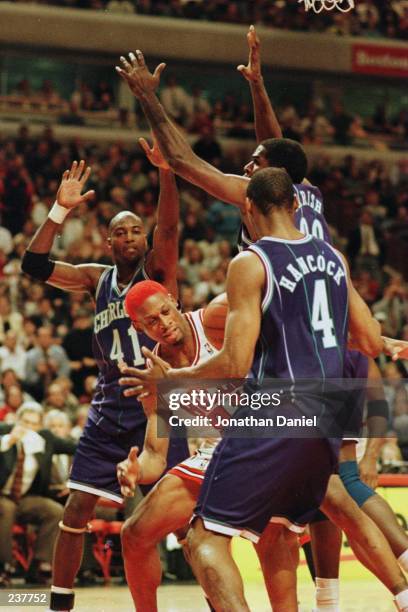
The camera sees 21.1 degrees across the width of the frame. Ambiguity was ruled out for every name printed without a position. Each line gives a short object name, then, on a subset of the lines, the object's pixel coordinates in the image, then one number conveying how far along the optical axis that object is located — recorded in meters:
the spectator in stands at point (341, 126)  21.22
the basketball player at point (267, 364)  4.39
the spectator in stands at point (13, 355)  12.47
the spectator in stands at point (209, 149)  18.88
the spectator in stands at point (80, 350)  12.82
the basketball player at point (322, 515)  5.88
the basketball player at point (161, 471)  5.24
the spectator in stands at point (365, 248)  17.72
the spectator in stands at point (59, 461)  9.56
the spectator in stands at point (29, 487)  9.06
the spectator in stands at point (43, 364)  12.46
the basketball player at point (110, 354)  6.28
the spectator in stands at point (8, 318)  13.09
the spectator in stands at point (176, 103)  20.11
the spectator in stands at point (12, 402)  10.93
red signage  21.09
